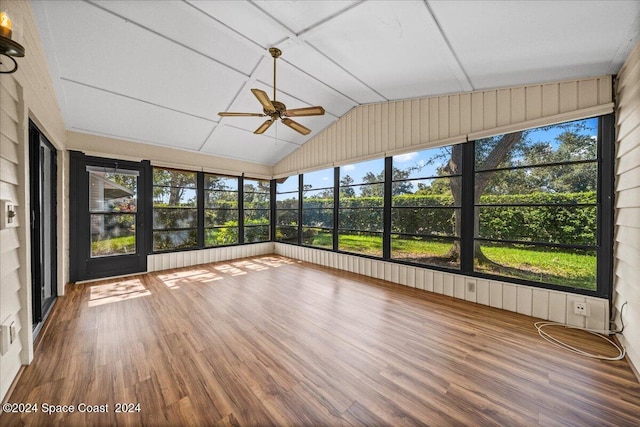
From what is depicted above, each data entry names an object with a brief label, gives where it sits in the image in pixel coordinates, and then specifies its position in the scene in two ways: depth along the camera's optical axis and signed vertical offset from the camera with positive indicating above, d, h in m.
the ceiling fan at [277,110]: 2.89 +1.21
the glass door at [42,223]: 2.62 -0.16
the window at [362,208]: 4.82 +0.07
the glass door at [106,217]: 4.34 -0.15
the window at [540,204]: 2.83 +0.10
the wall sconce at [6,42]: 1.34 +0.91
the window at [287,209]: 6.70 +0.04
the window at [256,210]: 6.73 +0.01
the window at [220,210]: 5.98 +0.00
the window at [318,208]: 5.79 +0.07
